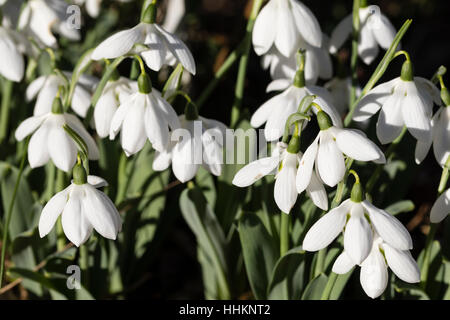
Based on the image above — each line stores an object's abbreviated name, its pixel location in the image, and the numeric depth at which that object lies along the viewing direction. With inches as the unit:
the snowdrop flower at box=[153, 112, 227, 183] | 23.5
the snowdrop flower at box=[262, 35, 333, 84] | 25.8
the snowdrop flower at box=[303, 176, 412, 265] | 21.4
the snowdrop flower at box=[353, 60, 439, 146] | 22.6
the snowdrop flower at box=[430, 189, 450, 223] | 23.0
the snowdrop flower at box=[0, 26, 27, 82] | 24.9
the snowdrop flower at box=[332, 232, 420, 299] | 21.8
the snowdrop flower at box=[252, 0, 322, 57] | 24.4
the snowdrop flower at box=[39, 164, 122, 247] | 22.0
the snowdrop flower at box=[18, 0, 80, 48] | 26.6
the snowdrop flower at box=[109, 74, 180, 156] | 22.6
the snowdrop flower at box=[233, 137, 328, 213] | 22.1
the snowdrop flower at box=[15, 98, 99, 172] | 23.2
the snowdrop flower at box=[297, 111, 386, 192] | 21.5
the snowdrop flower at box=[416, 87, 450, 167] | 23.2
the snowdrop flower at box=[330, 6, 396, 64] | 25.3
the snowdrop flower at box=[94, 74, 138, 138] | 24.1
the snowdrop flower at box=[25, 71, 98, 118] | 25.0
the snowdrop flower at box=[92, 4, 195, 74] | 22.9
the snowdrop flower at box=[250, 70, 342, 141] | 23.4
